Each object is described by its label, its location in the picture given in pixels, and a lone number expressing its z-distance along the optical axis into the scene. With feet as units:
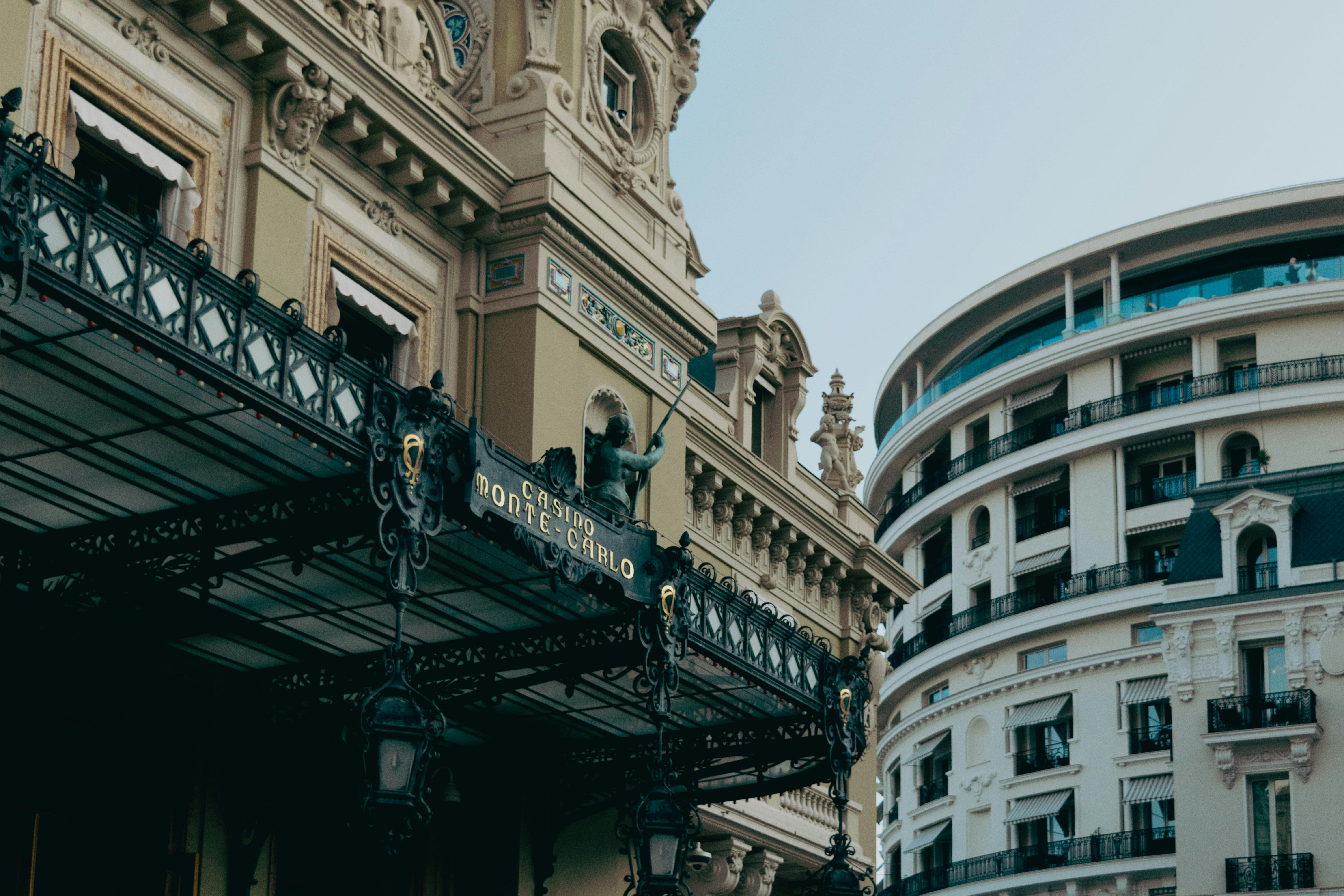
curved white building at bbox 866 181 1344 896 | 147.33
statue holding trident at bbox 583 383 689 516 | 59.41
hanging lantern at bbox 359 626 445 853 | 40.68
